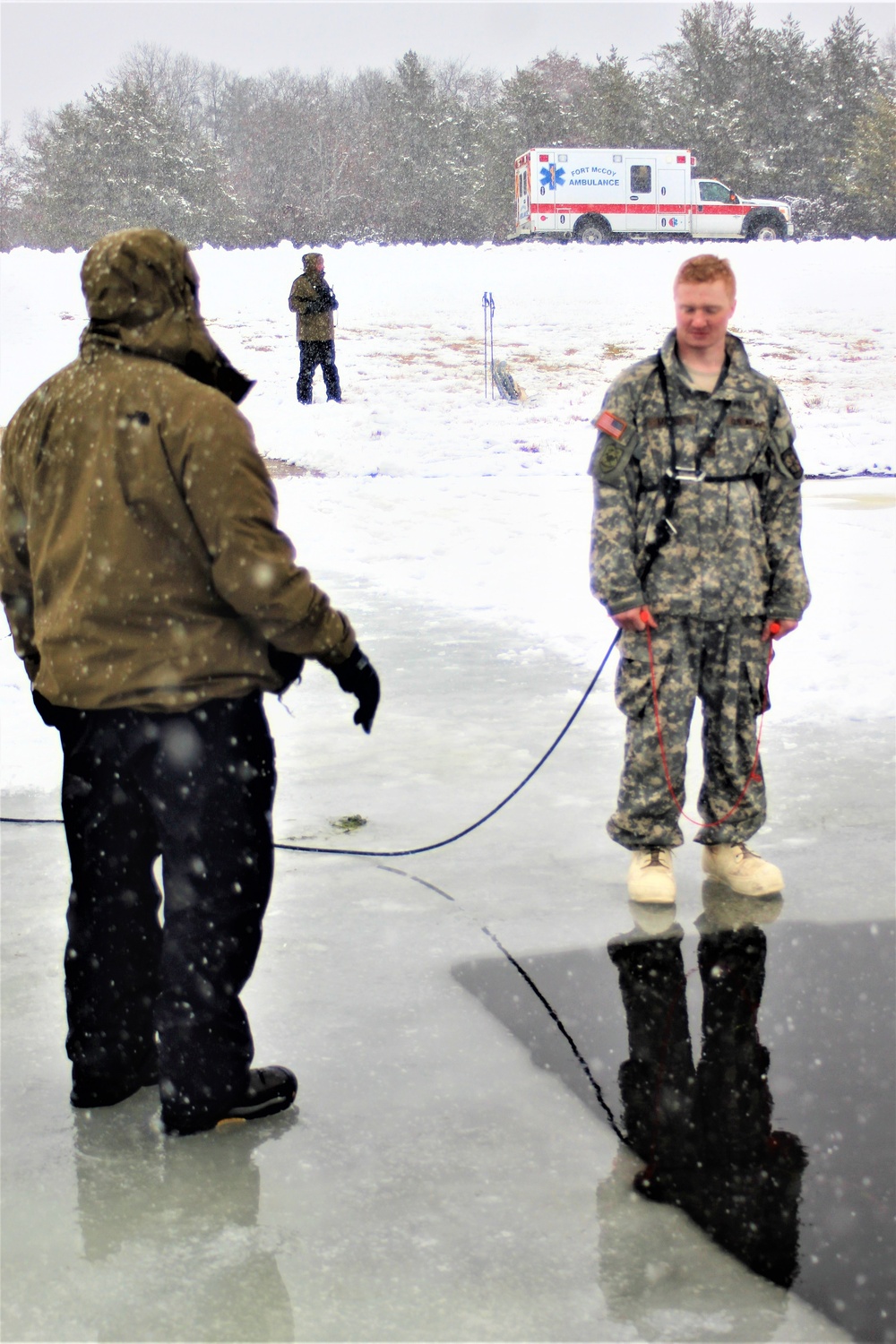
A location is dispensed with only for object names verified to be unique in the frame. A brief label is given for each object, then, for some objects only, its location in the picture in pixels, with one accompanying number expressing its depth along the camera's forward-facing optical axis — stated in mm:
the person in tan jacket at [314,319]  16516
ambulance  34594
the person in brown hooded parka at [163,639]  2625
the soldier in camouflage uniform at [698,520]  3881
